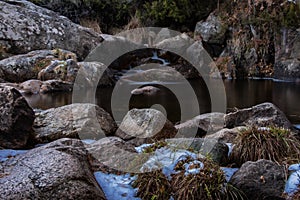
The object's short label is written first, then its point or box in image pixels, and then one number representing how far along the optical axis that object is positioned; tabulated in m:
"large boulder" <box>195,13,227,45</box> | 14.80
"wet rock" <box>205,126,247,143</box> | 4.29
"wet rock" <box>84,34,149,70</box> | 13.59
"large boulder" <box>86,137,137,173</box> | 3.30
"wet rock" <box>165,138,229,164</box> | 3.49
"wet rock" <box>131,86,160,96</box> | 9.11
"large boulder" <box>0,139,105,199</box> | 2.40
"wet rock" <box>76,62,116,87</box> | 10.97
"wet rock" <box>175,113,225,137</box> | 5.07
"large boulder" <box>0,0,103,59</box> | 13.01
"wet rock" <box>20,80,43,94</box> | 10.09
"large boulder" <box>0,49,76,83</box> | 11.23
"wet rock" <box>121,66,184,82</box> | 11.81
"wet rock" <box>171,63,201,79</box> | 13.23
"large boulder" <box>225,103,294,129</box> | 4.76
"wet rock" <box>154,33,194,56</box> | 14.31
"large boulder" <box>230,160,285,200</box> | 2.83
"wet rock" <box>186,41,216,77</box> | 14.19
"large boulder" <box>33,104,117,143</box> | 4.69
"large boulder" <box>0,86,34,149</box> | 4.01
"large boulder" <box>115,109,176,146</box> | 4.40
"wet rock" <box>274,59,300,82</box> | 11.77
